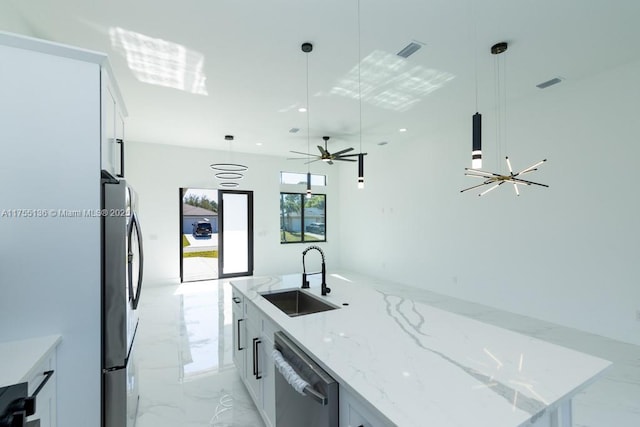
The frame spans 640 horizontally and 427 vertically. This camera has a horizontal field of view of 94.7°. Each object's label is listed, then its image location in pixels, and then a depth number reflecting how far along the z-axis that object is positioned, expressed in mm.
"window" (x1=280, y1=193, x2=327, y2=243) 8047
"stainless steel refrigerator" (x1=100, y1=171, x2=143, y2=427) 1660
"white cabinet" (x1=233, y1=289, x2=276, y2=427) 1898
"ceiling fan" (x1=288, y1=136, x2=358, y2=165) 4742
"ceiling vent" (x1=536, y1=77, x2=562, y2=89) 3723
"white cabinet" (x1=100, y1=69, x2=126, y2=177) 1695
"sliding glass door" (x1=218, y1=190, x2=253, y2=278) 7270
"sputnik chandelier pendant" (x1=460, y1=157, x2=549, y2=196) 3324
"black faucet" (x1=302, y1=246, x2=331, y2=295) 2350
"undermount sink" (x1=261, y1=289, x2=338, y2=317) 2398
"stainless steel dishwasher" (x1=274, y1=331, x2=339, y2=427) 1161
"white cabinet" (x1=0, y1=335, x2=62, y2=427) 1176
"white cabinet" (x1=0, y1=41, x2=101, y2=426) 1469
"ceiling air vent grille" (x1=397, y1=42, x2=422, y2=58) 2913
